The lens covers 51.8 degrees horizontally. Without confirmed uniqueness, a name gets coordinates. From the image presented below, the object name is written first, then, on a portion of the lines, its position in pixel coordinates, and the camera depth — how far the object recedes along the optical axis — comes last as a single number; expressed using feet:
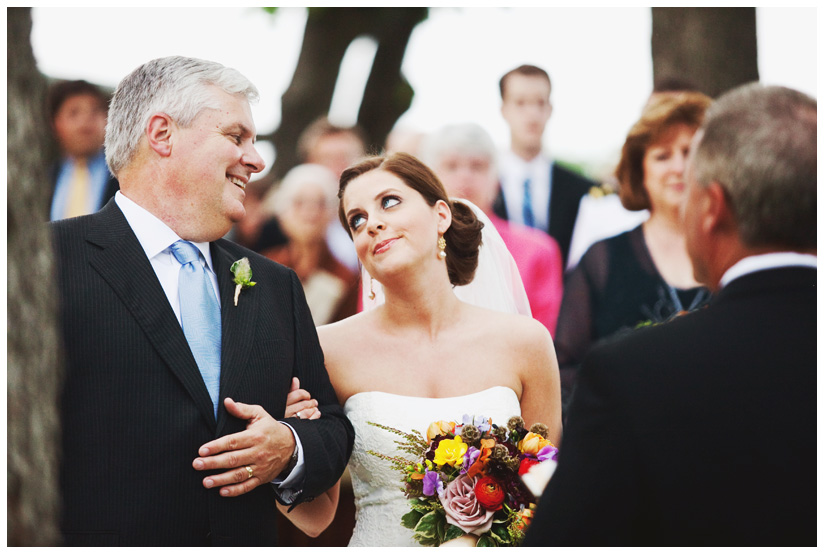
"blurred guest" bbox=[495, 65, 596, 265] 19.83
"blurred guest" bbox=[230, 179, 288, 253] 21.80
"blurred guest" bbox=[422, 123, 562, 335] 17.57
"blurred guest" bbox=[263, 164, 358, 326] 20.45
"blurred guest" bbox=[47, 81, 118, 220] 20.58
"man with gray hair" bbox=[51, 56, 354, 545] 9.84
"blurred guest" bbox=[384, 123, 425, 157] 22.84
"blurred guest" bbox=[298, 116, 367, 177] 23.02
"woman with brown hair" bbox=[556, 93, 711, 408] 16.90
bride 13.15
